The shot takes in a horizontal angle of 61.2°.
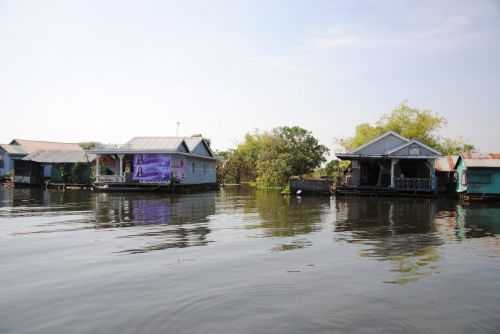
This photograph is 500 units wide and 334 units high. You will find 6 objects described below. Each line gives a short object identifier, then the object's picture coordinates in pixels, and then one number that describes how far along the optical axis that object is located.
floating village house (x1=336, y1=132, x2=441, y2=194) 31.42
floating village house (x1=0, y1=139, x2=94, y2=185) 44.28
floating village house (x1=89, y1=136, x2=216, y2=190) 35.72
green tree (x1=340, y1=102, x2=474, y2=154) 52.28
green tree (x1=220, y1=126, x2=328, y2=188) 46.84
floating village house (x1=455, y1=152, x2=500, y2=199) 29.05
